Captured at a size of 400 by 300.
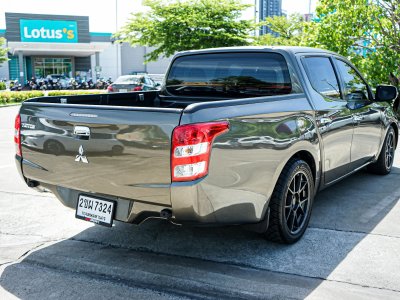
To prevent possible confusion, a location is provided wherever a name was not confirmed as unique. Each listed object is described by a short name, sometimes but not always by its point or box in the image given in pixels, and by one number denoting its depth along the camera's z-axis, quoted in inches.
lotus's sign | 2022.6
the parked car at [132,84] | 824.9
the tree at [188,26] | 847.7
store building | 1974.7
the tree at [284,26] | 906.7
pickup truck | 119.5
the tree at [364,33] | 482.3
